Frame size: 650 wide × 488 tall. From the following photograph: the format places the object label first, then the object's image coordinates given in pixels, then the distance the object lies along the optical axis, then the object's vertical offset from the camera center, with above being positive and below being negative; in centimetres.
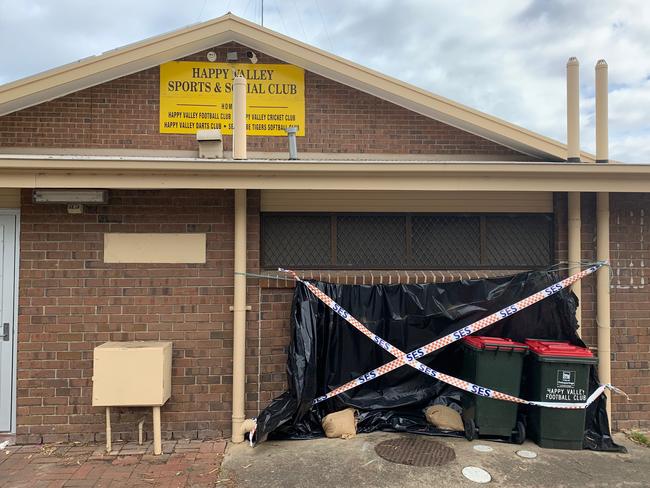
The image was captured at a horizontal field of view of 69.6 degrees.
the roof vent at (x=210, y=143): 527 +125
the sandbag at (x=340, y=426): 478 -177
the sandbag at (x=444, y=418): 485 -171
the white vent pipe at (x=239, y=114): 477 +143
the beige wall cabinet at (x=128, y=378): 448 -122
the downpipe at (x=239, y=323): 486 -75
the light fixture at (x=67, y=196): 475 +56
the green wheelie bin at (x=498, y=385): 468 -130
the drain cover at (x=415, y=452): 428 -189
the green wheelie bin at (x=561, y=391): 457 -133
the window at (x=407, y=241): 521 +15
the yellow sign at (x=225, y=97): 566 +191
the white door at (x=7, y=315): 486 -68
